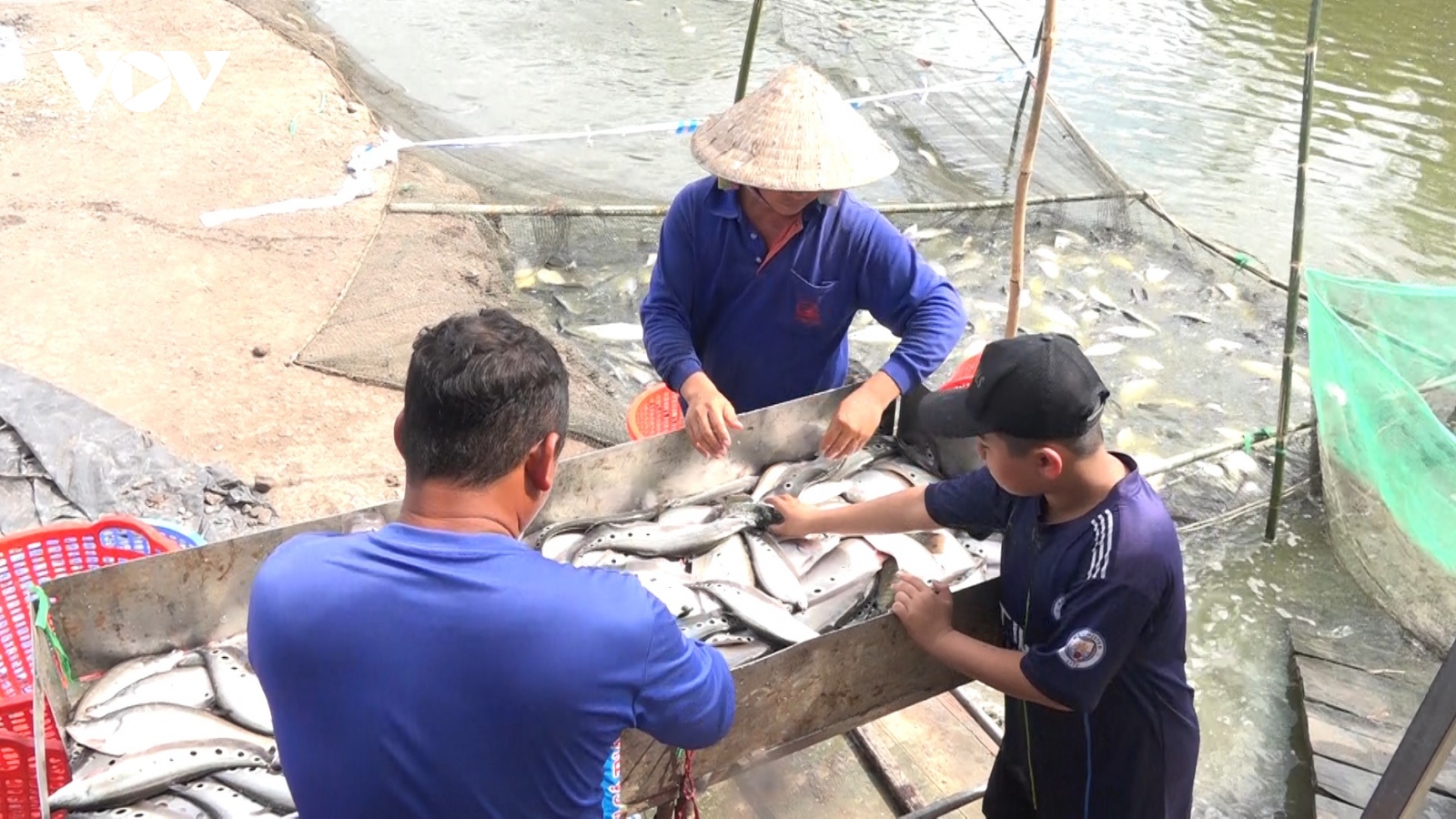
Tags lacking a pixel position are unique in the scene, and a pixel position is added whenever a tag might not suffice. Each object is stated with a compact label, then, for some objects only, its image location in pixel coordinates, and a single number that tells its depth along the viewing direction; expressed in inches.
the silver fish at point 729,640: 101.9
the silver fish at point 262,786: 86.8
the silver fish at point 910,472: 130.4
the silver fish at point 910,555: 115.0
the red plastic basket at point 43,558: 117.2
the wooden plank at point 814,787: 146.5
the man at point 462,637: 54.9
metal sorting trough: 90.1
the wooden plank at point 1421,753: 87.8
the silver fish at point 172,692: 92.5
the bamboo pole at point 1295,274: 165.8
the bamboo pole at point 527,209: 261.4
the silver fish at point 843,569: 113.0
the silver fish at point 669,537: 115.3
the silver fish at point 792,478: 129.6
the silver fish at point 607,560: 113.0
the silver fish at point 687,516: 121.6
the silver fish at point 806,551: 116.5
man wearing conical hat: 119.4
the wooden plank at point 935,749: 152.2
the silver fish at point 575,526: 115.3
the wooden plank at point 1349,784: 148.9
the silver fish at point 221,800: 85.4
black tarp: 165.9
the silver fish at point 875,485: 127.9
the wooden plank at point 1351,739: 160.6
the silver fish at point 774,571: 110.9
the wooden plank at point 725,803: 144.9
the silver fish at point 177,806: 85.1
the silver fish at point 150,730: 89.0
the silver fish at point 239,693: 94.9
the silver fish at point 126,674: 92.7
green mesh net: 178.2
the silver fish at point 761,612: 101.0
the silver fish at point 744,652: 100.2
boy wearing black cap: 80.3
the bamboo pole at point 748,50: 220.5
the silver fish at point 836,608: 108.9
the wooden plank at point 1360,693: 169.5
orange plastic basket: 173.9
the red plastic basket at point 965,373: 149.6
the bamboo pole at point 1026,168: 152.7
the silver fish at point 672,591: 106.1
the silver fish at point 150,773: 83.7
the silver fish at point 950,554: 116.4
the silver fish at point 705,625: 101.9
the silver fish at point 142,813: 83.9
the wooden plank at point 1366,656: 179.6
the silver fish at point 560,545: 114.0
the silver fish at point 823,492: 128.4
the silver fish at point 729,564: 112.4
